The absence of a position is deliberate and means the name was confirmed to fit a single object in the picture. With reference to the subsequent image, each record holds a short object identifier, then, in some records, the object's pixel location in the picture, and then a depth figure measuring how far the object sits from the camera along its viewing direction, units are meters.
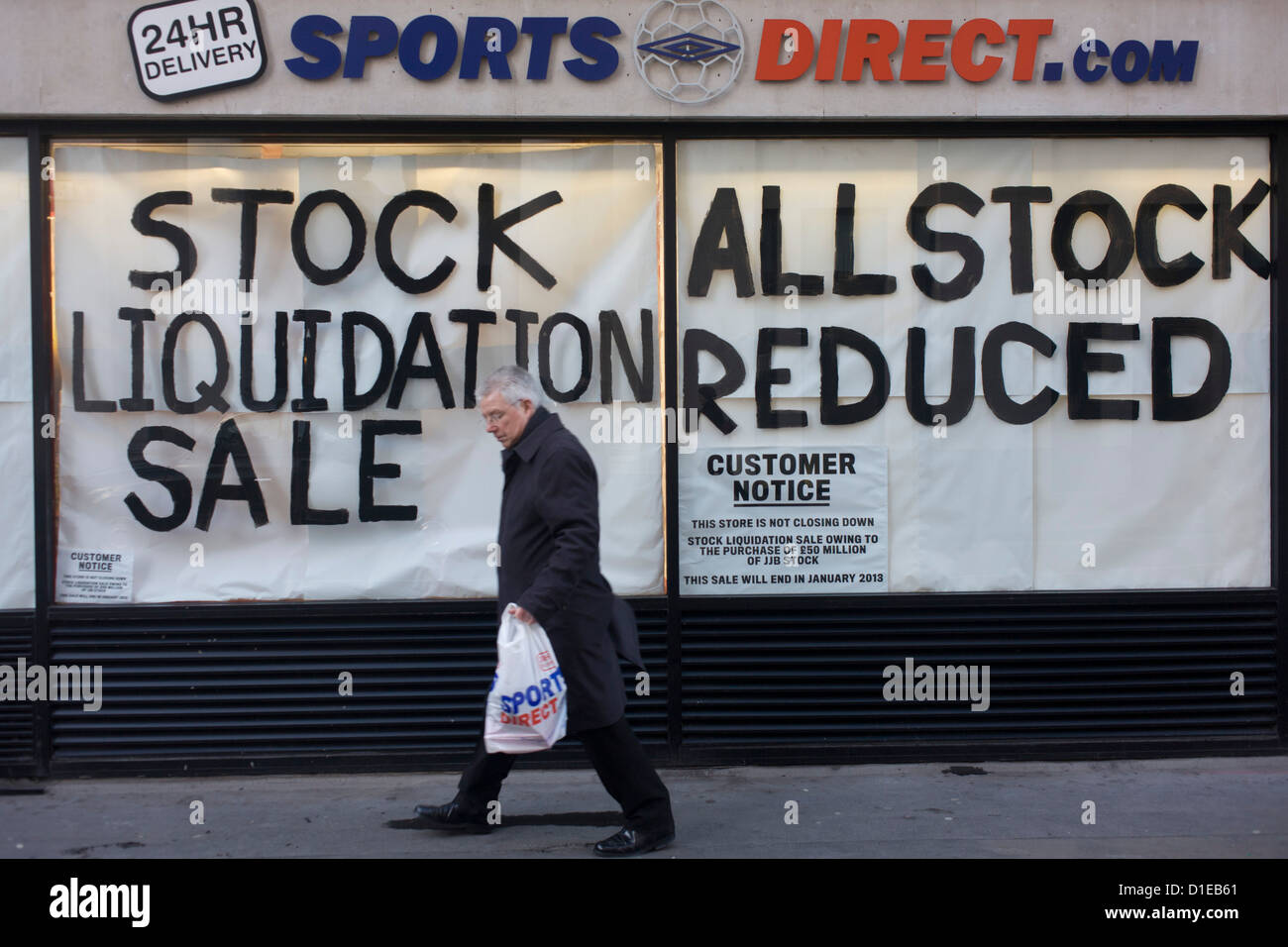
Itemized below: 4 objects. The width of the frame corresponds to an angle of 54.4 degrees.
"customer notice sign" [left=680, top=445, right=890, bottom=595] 6.76
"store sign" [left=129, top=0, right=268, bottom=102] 6.38
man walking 4.98
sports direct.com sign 6.43
